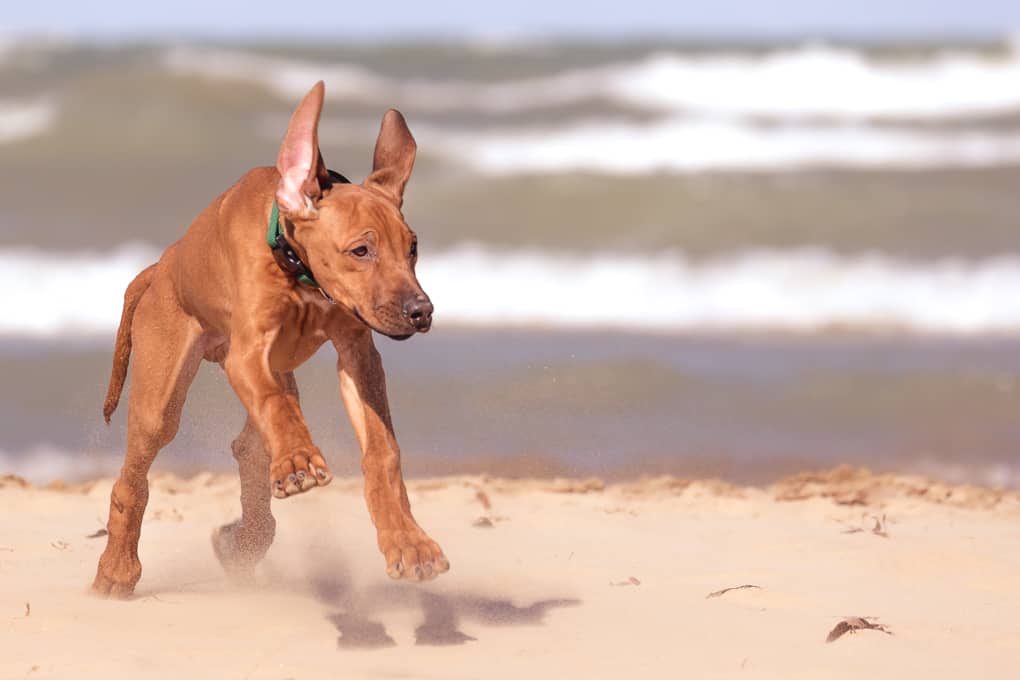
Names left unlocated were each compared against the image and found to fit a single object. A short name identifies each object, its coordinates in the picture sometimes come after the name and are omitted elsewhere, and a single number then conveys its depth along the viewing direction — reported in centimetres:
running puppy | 953
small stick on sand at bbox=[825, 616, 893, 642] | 1043
